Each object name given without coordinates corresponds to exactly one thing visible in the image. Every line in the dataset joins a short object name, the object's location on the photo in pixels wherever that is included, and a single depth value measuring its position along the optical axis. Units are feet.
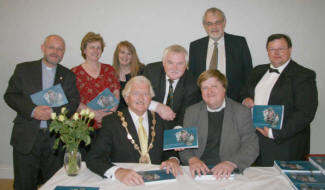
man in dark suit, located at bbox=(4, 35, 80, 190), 11.46
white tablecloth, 7.02
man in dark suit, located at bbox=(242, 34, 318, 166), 10.02
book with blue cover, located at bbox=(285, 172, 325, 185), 7.03
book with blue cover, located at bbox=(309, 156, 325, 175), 7.65
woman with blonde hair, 14.60
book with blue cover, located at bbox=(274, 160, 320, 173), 7.64
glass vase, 7.64
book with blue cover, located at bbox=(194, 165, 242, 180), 7.50
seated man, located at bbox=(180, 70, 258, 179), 9.41
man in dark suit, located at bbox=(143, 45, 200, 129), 10.82
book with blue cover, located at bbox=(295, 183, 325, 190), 6.68
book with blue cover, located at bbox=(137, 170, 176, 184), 7.16
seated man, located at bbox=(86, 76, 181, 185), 8.95
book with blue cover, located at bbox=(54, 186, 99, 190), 6.91
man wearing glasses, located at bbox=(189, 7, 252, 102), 13.35
